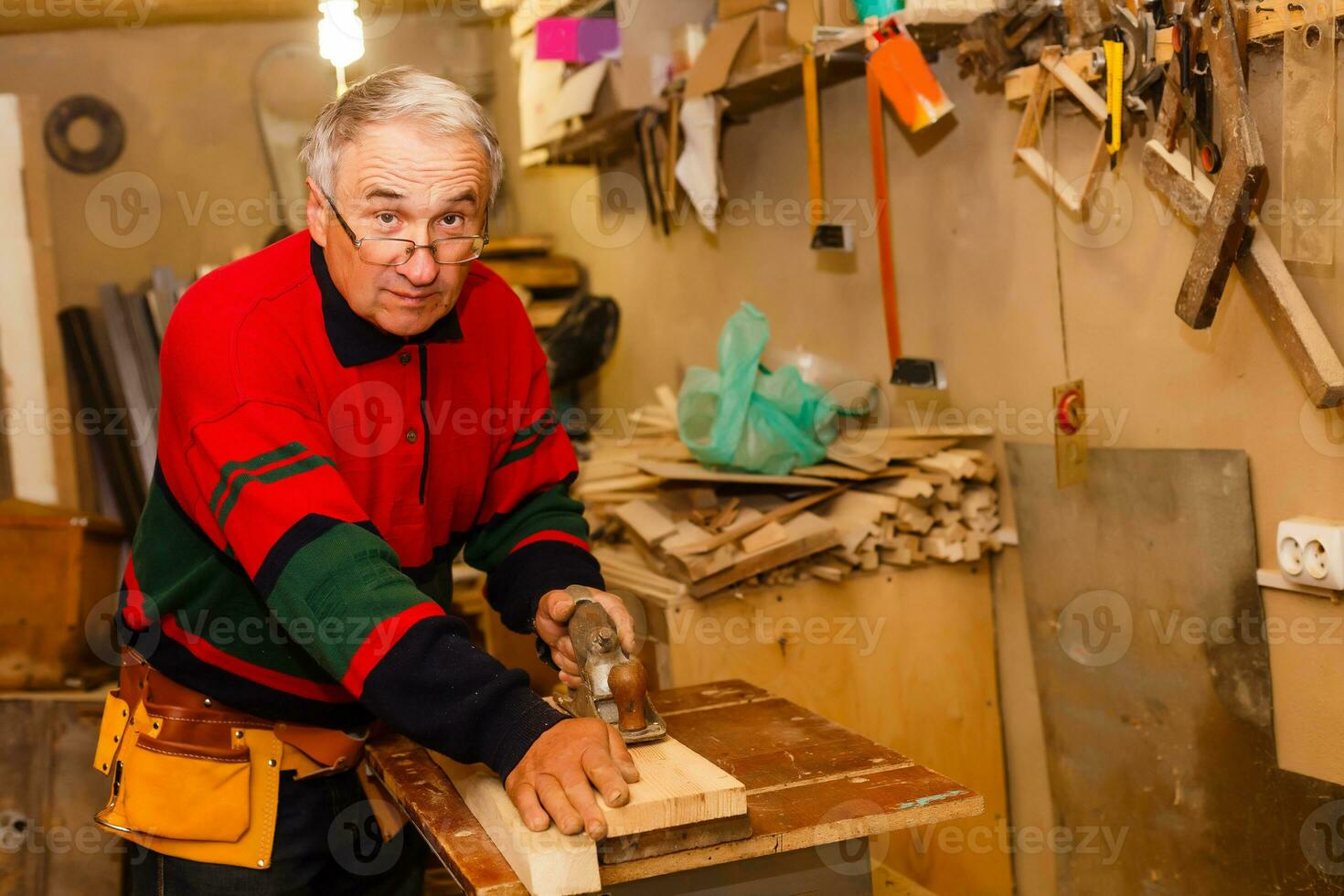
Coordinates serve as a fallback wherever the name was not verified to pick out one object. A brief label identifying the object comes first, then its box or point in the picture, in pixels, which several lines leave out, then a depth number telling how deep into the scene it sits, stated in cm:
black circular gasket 545
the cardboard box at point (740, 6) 345
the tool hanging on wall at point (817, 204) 336
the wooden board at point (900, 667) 290
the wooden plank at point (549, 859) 136
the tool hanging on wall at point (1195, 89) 223
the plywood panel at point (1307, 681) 224
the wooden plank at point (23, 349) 496
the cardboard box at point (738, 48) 341
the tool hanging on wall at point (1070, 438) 265
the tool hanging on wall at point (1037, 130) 253
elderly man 158
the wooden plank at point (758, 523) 288
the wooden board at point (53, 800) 356
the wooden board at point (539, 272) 539
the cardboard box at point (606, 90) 417
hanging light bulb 261
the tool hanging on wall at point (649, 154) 413
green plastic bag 311
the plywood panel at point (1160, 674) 239
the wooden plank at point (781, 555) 286
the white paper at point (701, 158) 380
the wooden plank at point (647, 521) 308
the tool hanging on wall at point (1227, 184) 209
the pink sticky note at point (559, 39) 461
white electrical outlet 215
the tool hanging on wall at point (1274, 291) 211
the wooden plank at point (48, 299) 500
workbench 148
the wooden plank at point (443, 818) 142
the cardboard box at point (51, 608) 400
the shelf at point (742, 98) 327
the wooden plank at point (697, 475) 307
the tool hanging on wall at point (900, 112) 293
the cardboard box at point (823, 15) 315
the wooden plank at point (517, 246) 537
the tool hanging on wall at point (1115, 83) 242
